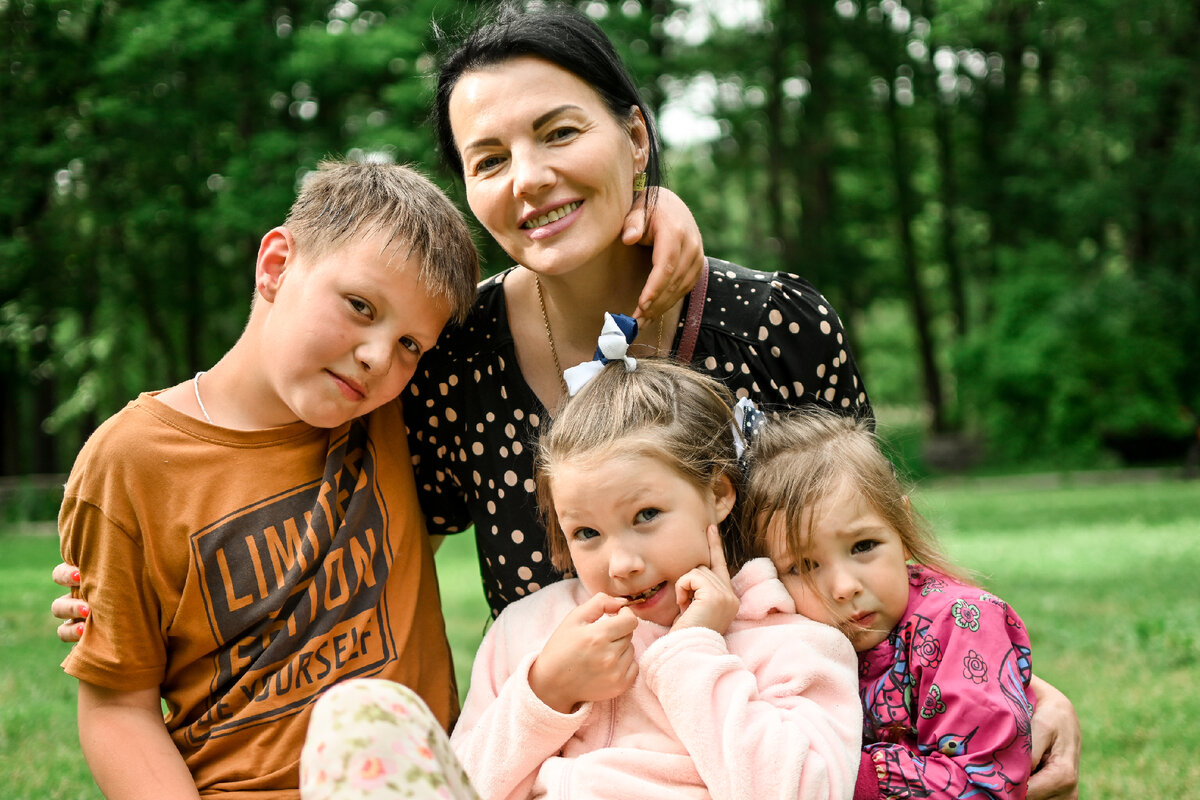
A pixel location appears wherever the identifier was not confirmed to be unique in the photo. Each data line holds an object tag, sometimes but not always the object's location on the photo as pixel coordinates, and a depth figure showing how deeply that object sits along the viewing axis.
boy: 2.18
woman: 2.54
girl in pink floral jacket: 2.02
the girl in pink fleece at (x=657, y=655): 1.98
